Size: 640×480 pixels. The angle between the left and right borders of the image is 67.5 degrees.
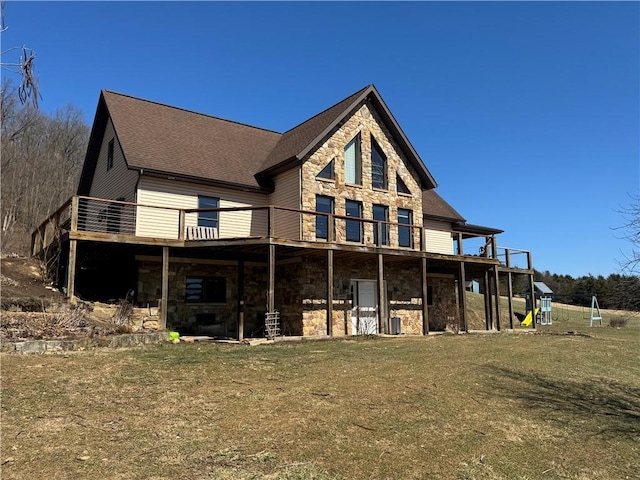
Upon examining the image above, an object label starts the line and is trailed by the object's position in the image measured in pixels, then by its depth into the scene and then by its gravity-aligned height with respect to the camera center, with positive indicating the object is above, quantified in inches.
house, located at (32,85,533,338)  681.6 +122.2
